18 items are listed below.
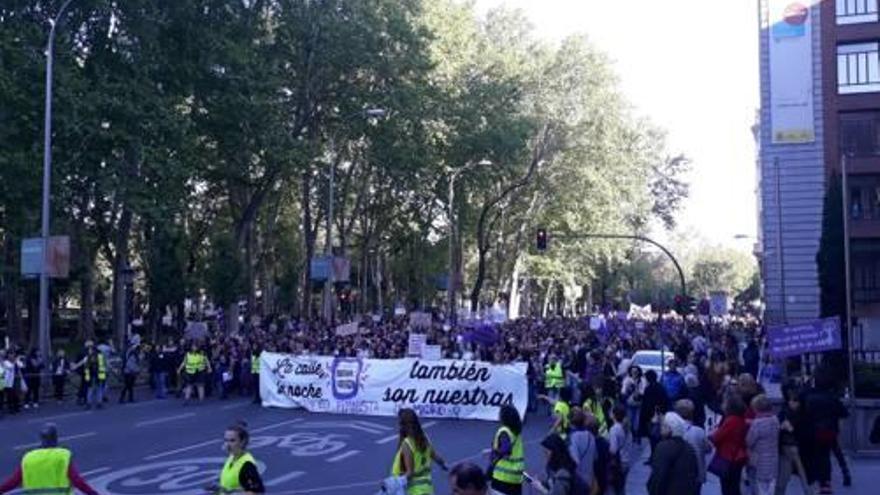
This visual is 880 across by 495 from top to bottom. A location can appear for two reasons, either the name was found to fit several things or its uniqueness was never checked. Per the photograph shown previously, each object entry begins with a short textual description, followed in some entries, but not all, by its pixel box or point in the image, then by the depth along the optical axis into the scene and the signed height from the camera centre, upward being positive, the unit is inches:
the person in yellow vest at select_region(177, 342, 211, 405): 1189.7 -73.1
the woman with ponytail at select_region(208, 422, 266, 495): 356.8 -52.6
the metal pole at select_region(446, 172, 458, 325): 2271.2 +55.3
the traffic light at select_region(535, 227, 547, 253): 1862.7 +95.9
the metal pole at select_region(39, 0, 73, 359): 1222.3 +106.5
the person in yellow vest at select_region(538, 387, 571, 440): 478.6 -49.8
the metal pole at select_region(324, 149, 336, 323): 1829.2 +30.9
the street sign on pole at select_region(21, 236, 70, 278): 1235.2 +45.9
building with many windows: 1720.0 +207.6
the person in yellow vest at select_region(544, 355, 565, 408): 1033.5 -71.3
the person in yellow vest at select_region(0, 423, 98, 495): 376.8 -57.1
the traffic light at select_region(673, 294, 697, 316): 1663.4 -7.7
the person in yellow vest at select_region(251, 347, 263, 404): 1157.7 -75.4
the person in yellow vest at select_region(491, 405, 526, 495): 428.8 -58.2
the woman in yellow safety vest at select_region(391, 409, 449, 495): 405.4 -55.6
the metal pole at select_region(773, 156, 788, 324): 1612.9 +67.8
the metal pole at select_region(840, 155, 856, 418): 759.1 -13.2
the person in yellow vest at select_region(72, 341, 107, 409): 1111.3 -71.5
